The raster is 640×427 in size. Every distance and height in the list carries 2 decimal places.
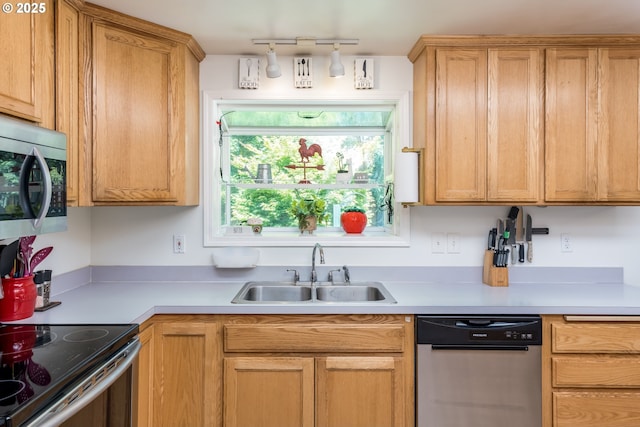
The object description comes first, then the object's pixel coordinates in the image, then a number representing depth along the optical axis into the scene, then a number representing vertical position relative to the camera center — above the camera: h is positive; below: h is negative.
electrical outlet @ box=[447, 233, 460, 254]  2.44 -0.19
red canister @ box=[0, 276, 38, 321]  1.61 -0.35
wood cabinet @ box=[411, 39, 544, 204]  2.13 +0.49
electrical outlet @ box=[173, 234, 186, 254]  2.43 -0.20
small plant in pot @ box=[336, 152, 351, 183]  2.59 +0.28
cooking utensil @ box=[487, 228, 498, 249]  2.39 -0.16
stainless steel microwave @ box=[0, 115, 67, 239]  1.22 +0.11
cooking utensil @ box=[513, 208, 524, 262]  2.43 -0.12
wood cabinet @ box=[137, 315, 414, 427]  1.82 -0.74
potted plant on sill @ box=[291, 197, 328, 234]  2.55 +0.00
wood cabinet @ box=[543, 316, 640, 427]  1.79 -0.73
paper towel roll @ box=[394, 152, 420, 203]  2.24 +0.20
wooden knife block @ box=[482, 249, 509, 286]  2.29 -0.37
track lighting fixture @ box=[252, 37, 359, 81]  2.18 +0.92
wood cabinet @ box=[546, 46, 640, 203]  2.11 +0.48
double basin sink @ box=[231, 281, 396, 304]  2.30 -0.47
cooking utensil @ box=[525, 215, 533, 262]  2.39 -0.18
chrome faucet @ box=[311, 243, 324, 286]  2.34 -0.30
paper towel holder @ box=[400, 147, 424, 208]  2.21 +0.22
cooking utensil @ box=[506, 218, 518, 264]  2.37 -0.12
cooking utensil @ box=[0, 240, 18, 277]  1.63 -0.19
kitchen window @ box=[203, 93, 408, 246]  2.59 +0.32
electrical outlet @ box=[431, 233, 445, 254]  2.45 -0.19
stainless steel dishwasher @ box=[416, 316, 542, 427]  1.80 -0.76
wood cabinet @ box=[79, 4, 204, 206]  1.89 +0.51
